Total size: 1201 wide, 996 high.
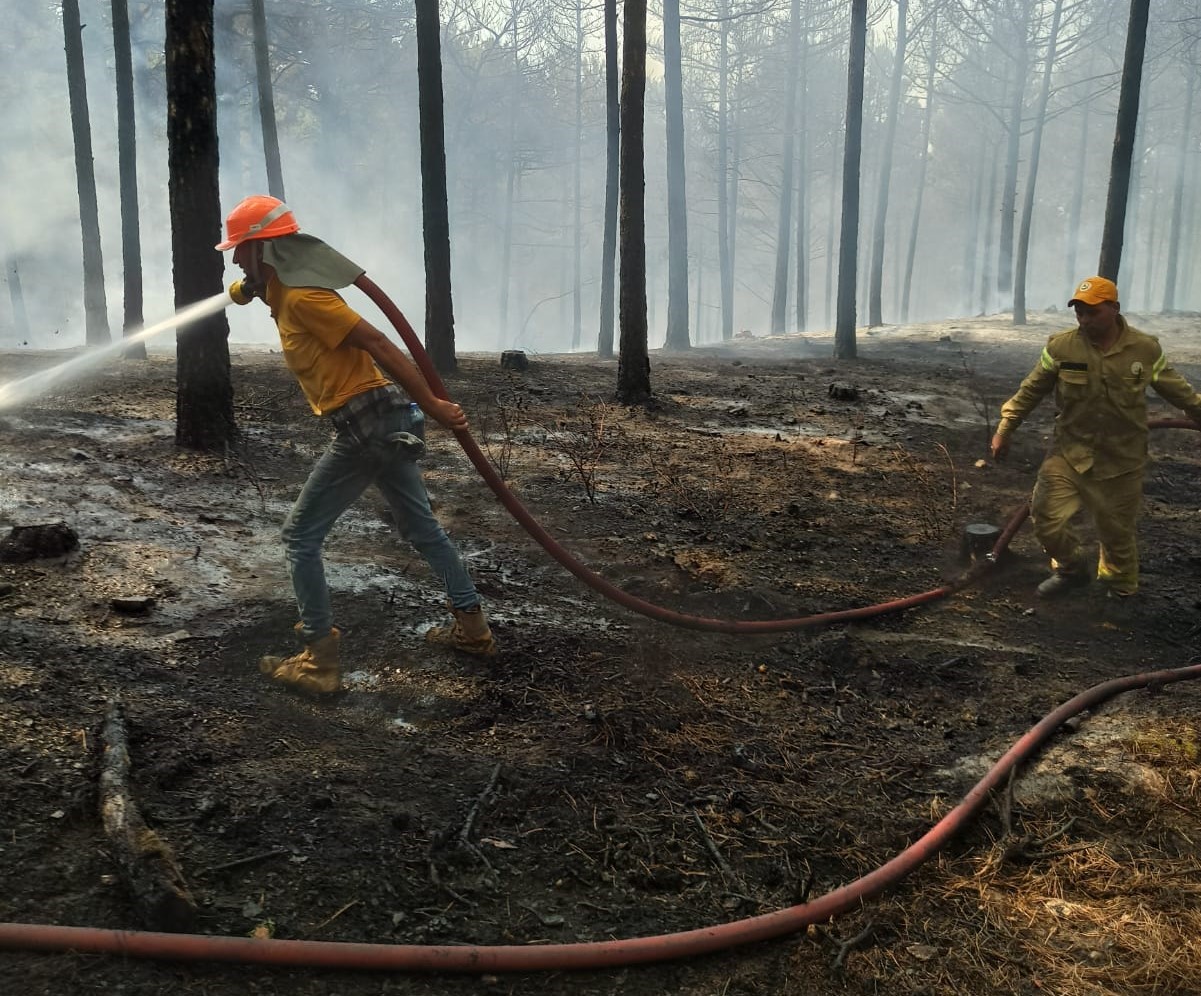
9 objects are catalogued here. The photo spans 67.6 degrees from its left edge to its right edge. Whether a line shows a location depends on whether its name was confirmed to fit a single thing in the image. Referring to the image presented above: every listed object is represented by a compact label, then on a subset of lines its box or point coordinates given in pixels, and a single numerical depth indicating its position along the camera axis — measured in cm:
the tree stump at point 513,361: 1226
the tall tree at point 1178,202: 3228
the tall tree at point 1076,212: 3505
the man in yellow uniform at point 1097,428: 514
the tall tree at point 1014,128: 2592
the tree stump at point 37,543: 459
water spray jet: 632
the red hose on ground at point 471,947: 232
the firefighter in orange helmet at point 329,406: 355
